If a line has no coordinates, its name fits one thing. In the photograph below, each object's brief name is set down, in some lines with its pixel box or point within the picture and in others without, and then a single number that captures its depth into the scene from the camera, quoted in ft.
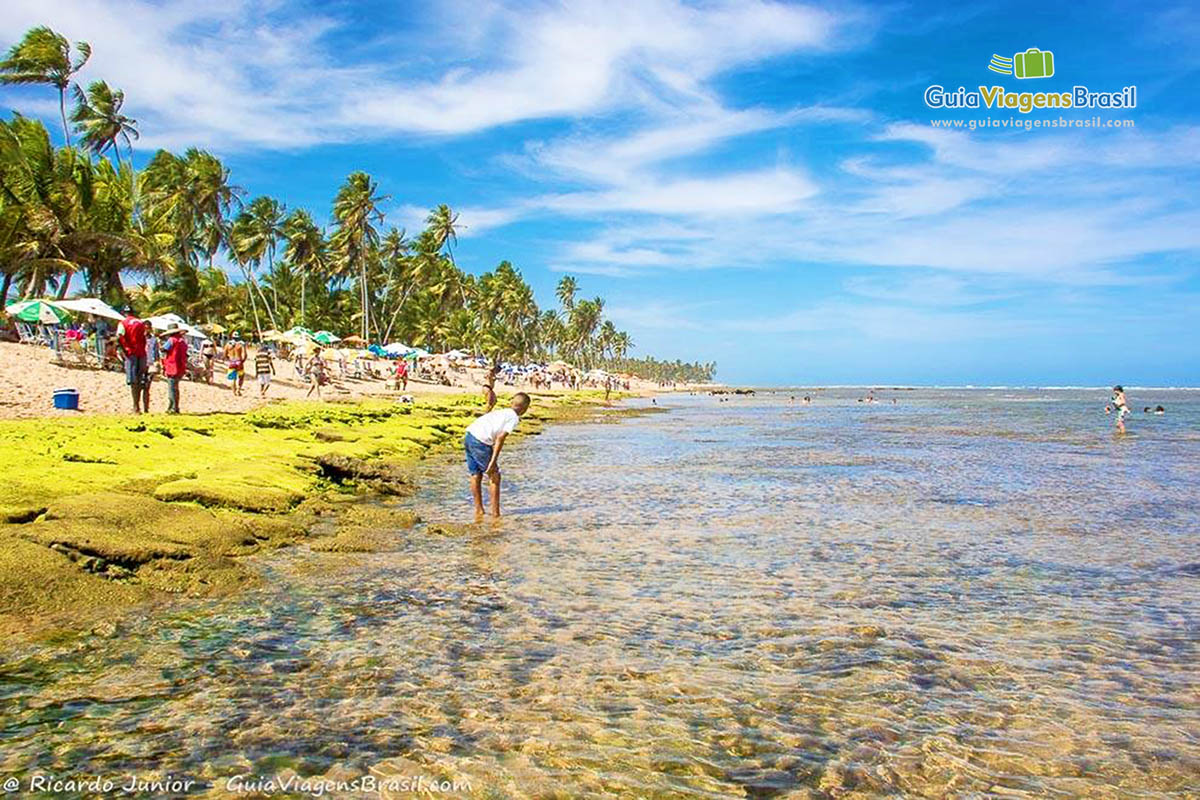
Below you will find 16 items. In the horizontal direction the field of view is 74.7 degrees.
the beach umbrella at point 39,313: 114.60
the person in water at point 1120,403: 124.34
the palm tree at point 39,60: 166.50
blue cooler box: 67.92
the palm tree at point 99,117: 193.88
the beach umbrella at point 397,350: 222.15
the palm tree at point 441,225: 322.34
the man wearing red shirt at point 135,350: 65.31
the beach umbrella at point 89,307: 114.01
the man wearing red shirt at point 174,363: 70.69
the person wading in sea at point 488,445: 39.40
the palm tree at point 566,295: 520.42
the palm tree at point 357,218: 265.95
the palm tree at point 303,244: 272.51
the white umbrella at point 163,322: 129.29
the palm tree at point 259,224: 265.13
